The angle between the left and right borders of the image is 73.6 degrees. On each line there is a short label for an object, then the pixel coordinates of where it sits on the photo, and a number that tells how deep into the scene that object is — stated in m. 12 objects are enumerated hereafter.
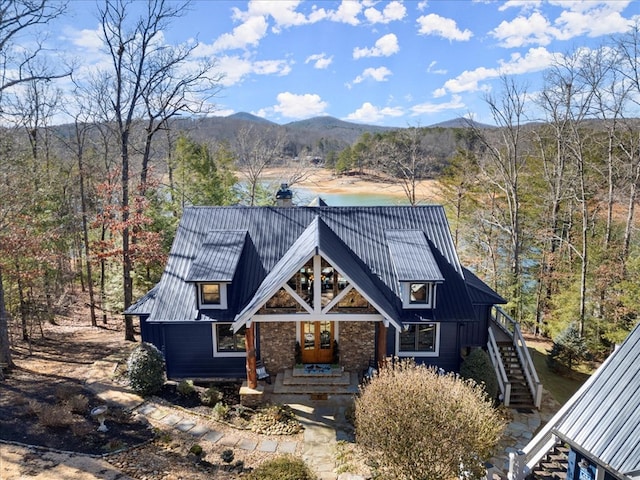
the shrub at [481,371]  13.15
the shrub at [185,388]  13.27
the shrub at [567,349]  16.42
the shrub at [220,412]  12.25
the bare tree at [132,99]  16.95
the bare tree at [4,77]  12.90
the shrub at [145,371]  13.13
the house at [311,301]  13.06
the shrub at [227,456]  10.29
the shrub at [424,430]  8.08
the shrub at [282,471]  8.84
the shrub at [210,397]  12.86
